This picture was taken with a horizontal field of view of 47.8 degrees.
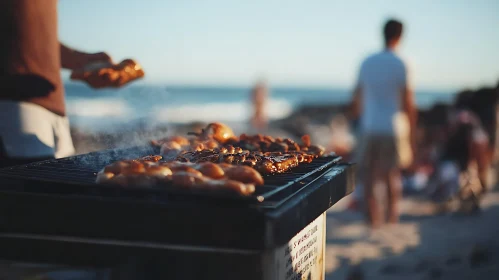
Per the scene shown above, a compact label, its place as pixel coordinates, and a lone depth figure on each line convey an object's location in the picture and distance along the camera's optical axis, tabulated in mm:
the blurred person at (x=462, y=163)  9609
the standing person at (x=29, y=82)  3494
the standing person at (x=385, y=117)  7199
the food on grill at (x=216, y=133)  4171
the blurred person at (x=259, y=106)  23531
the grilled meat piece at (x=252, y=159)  3148
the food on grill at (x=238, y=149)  3225
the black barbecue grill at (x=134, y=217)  2271
